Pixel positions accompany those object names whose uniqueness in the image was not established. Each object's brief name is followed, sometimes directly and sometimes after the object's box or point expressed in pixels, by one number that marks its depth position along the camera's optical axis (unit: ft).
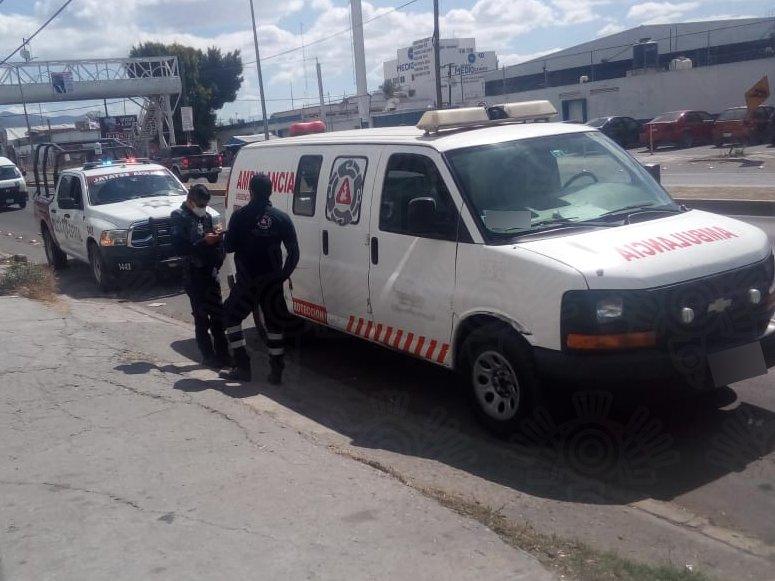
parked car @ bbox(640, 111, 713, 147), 123.65
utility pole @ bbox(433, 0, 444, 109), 92.17
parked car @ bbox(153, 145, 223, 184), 123.65
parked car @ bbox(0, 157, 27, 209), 97.55
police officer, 25.14
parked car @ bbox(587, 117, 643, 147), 132.87
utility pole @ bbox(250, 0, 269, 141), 108.39
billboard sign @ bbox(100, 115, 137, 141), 200.85
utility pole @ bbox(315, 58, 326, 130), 203.90
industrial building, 150.71
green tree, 244.63
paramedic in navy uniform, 22.80
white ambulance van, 16.48
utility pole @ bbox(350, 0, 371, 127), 235.40
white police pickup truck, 39.65
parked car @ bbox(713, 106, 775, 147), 108.99
